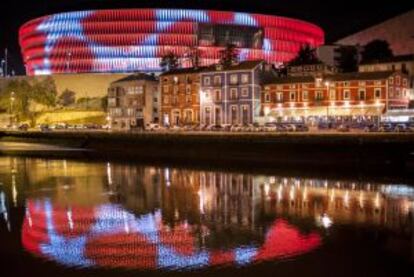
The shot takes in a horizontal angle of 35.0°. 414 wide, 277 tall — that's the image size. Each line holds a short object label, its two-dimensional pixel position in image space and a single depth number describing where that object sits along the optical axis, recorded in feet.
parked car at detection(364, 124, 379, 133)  221.78
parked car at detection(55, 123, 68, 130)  370.37
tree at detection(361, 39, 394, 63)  361.92
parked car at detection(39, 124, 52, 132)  345.86
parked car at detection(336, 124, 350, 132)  229.45
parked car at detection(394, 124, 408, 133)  209.12
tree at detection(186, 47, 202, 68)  436.68
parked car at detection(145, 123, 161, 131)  308.81
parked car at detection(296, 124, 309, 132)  240.73
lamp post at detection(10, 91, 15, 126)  410.72
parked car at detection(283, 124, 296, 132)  241.72
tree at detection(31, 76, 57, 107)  410.52
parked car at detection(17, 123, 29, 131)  369.18
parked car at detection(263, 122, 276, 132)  250.37
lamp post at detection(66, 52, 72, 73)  510.58
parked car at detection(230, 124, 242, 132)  263.92
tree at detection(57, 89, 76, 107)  433.89
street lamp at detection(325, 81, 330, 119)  276.62
